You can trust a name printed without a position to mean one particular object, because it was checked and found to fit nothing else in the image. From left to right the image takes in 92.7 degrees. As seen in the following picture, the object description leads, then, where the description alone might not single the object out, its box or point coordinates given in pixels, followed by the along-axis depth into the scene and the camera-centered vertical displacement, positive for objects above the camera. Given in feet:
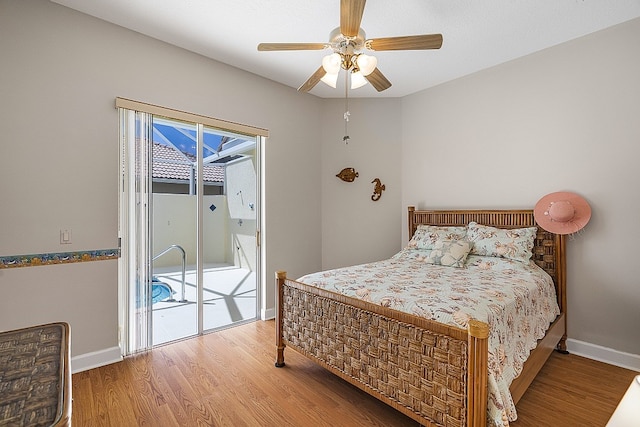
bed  4.74 -2.60
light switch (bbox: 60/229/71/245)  7.71 -0.49
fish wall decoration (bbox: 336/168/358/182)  13.58 +1.81
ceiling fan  5.99 +3.63
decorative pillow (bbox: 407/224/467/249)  10.50 -0.72
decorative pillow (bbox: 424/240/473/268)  9.44 -1.21
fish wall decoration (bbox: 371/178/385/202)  13.52 +1.15
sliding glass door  8.82 -0.39
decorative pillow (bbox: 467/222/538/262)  9.18 -0.86
